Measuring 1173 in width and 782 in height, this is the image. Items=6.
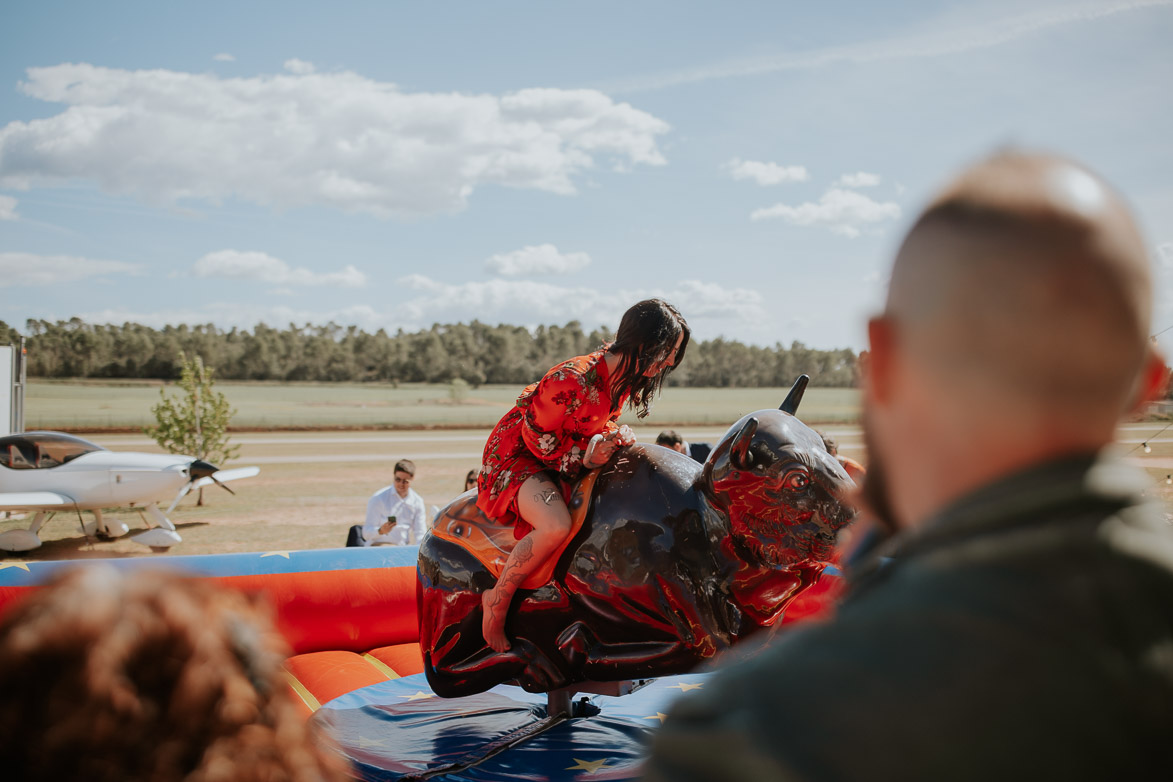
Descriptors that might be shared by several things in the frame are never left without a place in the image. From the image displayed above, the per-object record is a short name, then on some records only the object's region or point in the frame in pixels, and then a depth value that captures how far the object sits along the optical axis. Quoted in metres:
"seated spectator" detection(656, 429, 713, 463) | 8.39
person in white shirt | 8.51
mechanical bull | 3.61
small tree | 15.98
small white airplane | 11.17
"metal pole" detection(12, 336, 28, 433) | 15.61
